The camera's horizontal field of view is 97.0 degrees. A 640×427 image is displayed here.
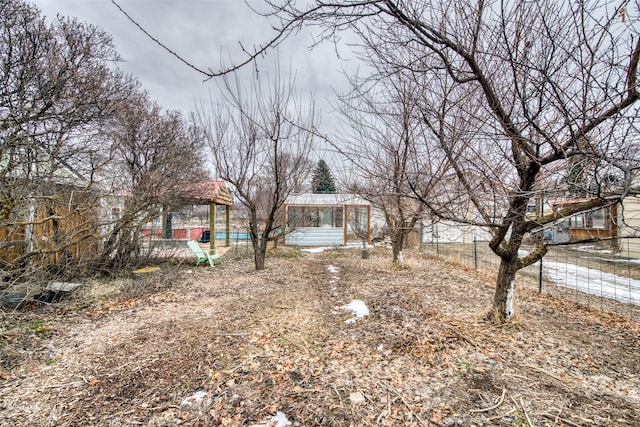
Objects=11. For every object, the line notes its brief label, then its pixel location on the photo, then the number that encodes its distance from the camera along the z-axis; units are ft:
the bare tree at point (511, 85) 5.58
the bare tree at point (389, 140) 11.22
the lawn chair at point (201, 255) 24.38
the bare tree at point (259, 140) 20.83
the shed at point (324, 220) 41.50
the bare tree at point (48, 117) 12.37
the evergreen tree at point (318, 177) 28.82
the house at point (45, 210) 13.20
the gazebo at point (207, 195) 23.32
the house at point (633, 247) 30.91
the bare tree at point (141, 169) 18.99
